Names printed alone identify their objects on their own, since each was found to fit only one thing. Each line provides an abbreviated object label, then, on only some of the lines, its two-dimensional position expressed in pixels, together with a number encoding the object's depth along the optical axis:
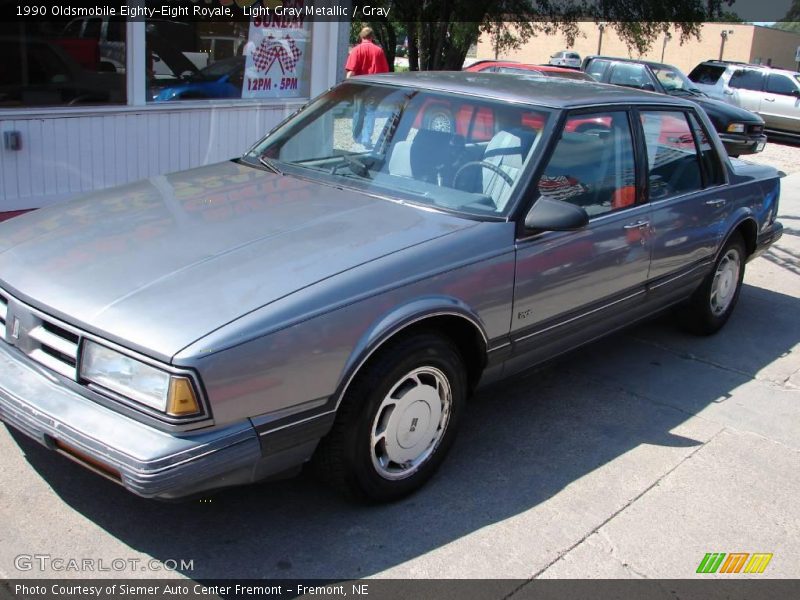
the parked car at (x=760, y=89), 19.44
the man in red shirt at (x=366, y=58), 10.65
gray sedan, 2.81
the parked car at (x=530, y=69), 14.20
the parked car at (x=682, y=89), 14.77
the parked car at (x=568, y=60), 26.78
